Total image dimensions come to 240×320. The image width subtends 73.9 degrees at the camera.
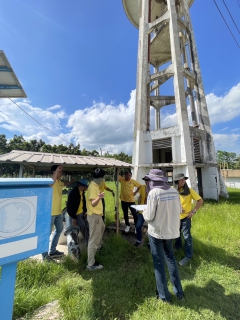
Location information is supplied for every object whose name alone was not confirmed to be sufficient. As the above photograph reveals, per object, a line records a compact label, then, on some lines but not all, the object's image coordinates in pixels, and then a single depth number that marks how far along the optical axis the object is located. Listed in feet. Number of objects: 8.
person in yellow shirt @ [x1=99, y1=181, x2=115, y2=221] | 11.81
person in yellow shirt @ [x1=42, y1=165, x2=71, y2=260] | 11.10
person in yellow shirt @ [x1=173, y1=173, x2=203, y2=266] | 10.37
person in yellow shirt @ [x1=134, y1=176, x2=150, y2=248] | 12.77
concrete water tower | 30.12
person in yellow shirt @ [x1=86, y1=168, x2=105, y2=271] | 9.48
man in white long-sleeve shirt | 7.04
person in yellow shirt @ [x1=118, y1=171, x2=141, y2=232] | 15.30
